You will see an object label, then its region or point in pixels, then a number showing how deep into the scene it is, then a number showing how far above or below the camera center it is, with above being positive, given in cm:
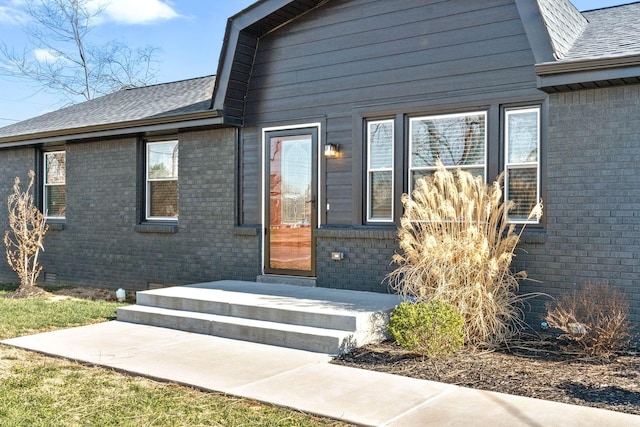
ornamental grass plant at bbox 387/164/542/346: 611 -47
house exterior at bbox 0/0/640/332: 630 +83
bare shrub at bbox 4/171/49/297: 1035 -54
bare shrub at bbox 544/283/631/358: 561 -105
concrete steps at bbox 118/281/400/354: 604 -115
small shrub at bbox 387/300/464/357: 552 -109
